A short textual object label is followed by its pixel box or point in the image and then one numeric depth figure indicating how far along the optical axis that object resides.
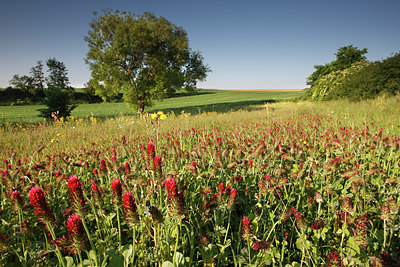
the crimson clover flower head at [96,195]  0.40
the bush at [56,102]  10.62
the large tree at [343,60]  16.04
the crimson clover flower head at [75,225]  0.34
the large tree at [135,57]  13.10
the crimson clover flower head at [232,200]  0.43
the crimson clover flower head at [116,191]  0.39
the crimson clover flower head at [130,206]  0.36
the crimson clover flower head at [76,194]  0.36
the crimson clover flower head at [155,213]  0.35
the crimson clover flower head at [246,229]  0.40
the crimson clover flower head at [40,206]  0.34
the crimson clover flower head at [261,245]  0.38
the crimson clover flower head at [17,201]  0.40
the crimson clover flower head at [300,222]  0.42
